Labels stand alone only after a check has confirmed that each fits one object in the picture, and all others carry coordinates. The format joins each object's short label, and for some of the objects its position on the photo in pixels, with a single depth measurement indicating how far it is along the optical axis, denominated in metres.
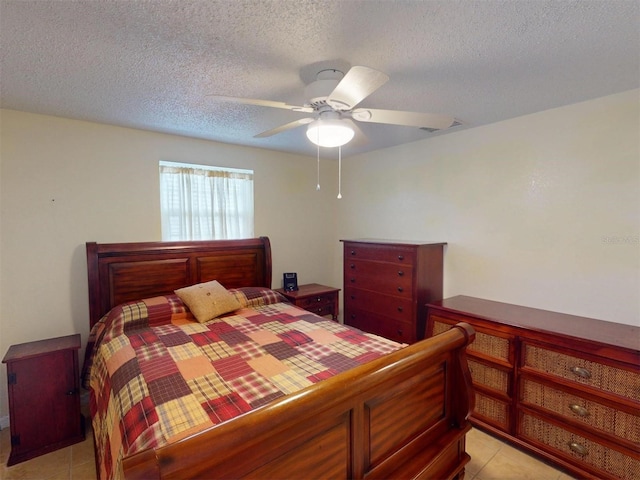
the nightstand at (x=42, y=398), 2.02
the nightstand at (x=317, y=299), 3.33
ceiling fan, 1.46
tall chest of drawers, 2.83
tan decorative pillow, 2.53
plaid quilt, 1.30
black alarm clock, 3.54
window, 3.00
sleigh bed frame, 0.78
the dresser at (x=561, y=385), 1.72
